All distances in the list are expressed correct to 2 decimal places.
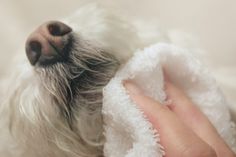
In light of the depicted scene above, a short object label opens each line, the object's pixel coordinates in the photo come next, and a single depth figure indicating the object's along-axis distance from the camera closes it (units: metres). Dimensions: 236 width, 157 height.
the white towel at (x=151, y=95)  0.24
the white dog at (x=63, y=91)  0.26
